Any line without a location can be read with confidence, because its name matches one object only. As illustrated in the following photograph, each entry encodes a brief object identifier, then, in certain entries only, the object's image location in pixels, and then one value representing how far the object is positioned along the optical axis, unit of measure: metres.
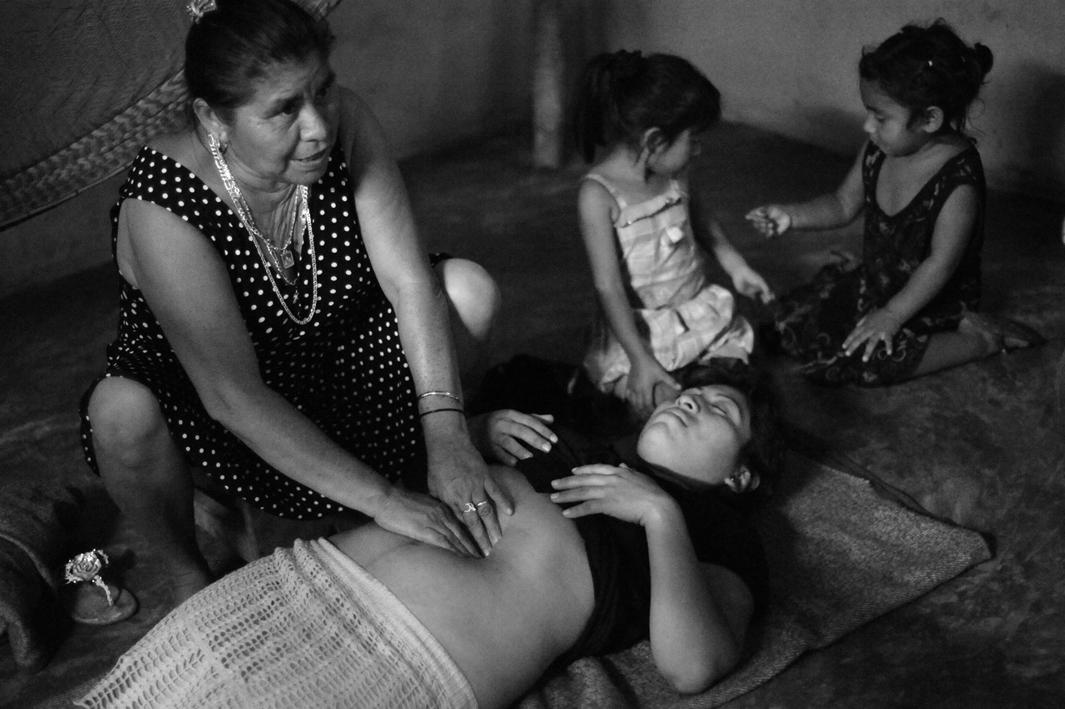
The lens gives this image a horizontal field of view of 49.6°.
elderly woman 1.69
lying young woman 1.55
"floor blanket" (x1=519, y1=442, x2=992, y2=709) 1.83
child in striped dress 2.35
